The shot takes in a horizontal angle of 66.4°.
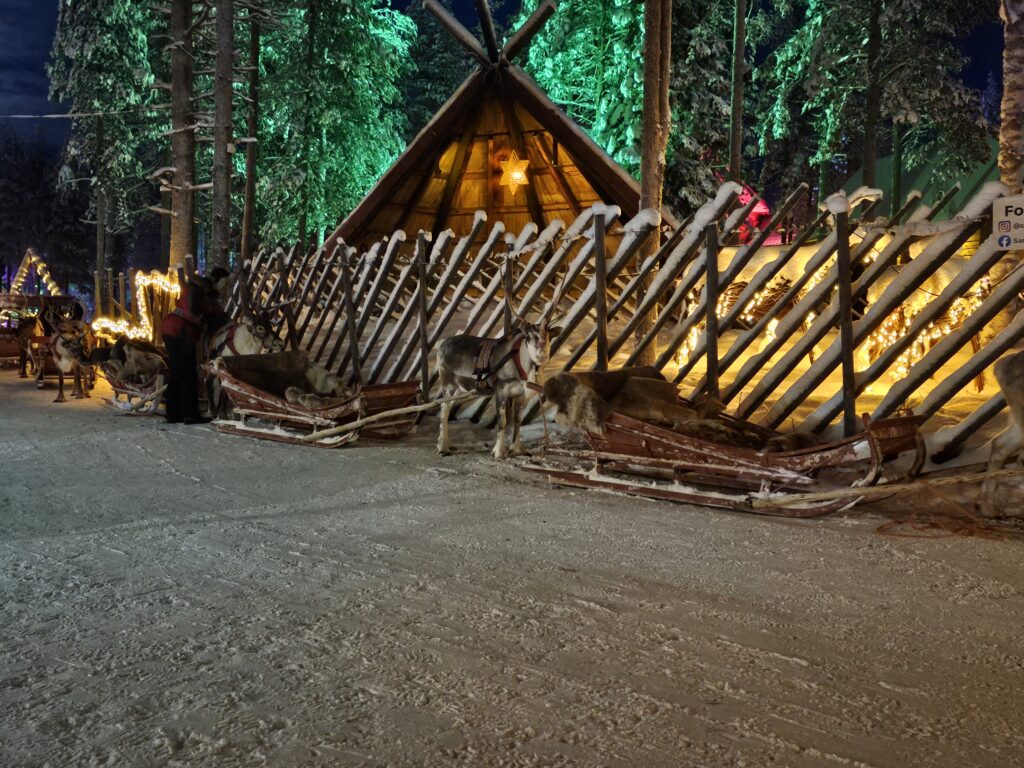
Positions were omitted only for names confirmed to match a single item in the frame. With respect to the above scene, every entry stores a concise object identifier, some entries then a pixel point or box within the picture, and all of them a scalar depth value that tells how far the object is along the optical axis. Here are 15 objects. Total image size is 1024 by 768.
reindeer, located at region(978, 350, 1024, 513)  4.85
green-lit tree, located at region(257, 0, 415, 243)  23.69
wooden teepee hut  14.10
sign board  5.27
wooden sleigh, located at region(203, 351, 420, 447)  8.26
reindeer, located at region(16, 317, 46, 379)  16.70
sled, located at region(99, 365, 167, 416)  11.12
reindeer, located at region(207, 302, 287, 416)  10.18
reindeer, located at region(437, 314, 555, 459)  7.23
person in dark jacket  10.38
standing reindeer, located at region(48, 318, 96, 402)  13.05
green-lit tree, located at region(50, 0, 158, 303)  22.25
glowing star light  16.45
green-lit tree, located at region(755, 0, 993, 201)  18.27
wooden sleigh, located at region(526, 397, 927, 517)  4.98
